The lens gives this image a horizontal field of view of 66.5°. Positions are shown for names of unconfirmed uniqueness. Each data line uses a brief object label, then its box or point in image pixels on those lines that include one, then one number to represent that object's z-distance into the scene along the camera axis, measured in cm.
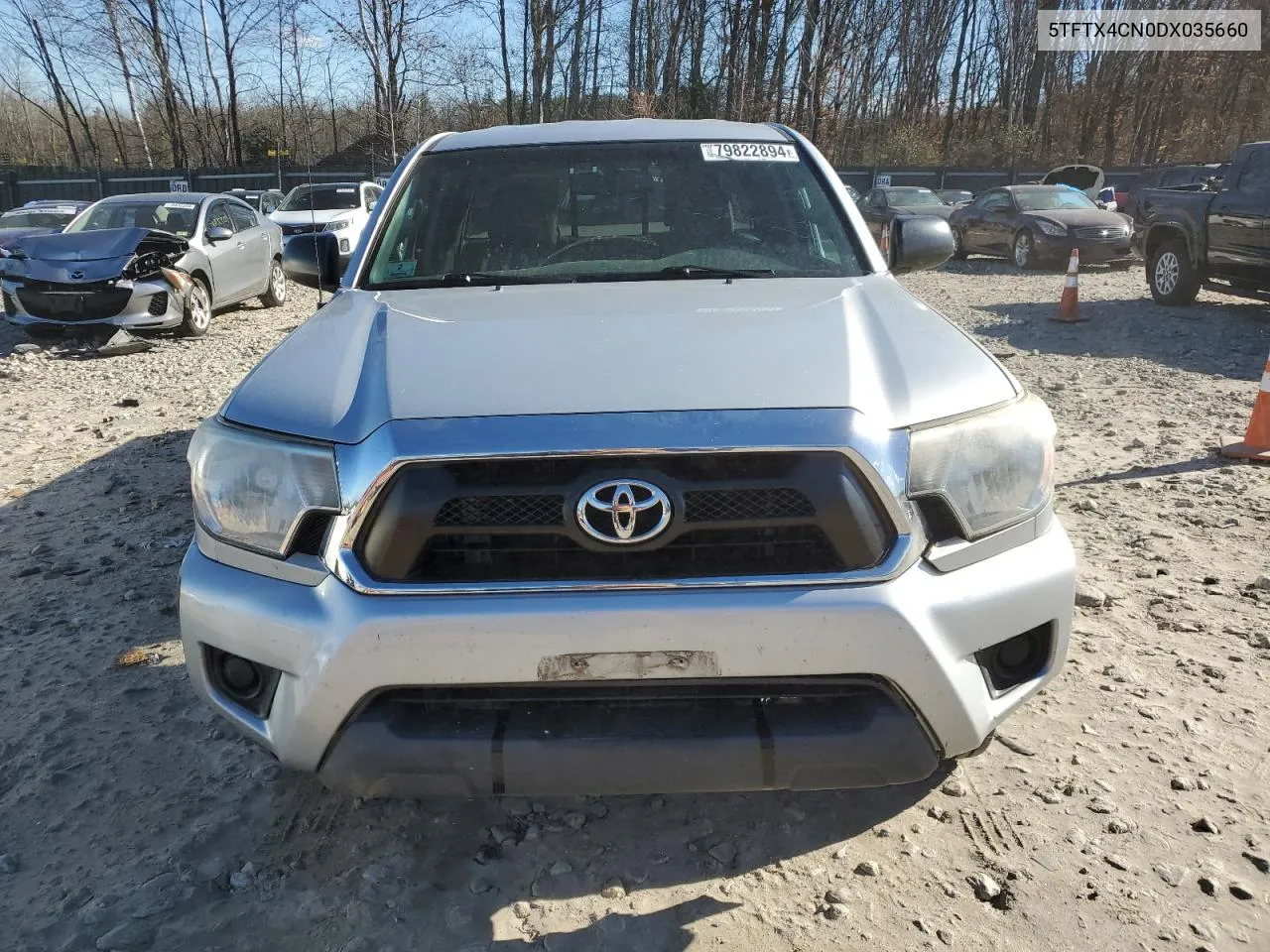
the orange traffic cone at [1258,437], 563
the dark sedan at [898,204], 2033
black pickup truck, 986
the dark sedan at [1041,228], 1534
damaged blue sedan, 970
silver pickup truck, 188
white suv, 1611
